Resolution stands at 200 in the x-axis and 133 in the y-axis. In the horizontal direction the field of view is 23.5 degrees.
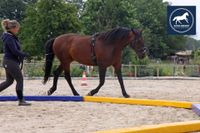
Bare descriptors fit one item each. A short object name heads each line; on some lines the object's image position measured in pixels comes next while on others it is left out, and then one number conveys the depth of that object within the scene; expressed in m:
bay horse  11.58
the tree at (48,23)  33.62
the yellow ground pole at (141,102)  9.24
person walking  9.17
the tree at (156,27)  70.56
